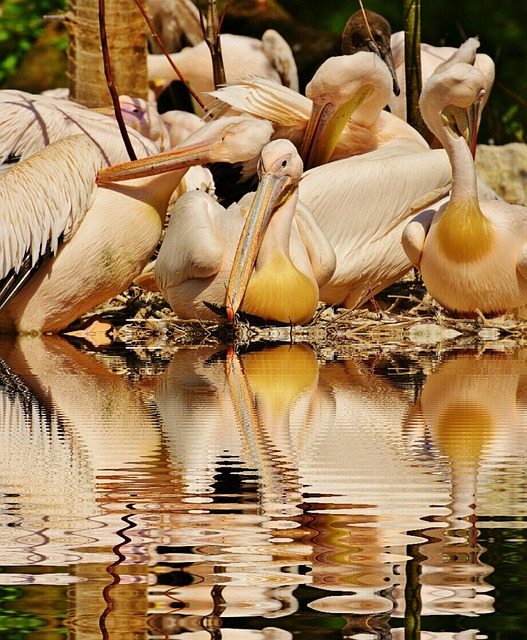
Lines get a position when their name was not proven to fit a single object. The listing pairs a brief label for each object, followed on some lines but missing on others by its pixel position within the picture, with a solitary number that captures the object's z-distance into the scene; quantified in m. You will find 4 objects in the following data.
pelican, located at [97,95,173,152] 13.98
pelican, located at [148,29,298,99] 19.55
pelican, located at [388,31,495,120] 13.57
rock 17.84
